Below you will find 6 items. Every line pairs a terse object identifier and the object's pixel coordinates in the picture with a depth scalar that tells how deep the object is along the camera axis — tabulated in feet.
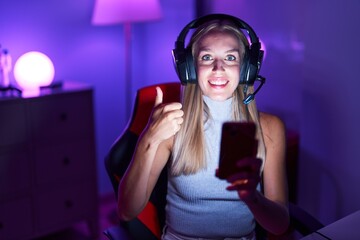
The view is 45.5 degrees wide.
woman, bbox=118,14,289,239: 3.53
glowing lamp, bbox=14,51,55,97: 7.23
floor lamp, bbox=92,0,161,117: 8.06
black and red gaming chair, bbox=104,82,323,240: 4.21
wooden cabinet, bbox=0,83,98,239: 6.92
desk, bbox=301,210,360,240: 3.48
